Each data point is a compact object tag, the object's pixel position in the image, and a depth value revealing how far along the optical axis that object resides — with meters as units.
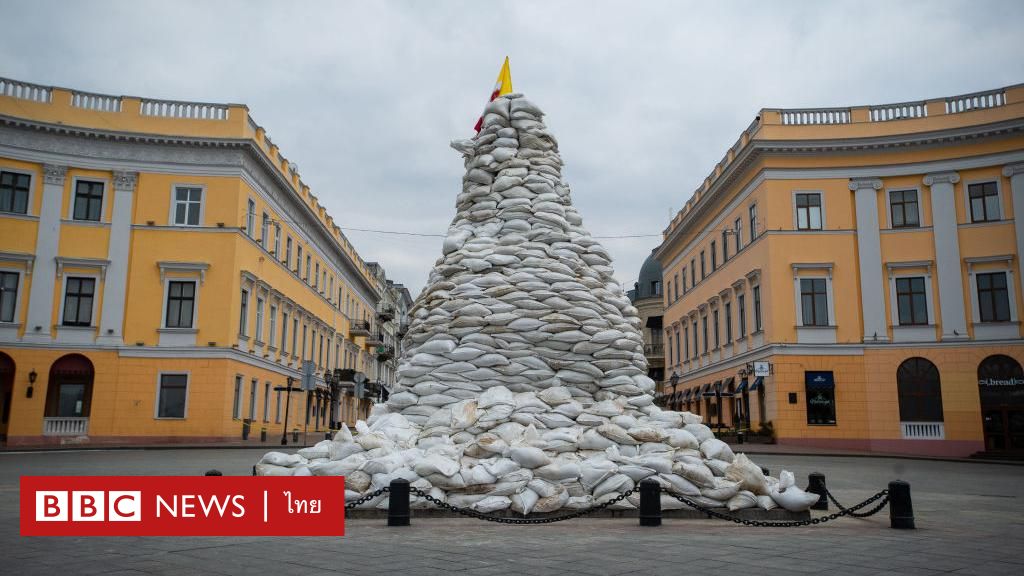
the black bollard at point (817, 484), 8.74
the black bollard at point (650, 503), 7.32
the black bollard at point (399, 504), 7.25
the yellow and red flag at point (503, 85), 12.16
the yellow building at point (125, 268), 26.75
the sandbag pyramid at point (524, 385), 7.95
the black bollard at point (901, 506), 7.69
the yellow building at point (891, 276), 26.75
